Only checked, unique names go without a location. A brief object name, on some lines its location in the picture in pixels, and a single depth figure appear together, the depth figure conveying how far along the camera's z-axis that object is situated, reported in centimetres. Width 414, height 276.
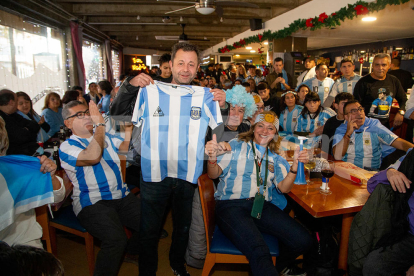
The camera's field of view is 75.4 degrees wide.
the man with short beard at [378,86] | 372
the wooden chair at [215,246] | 187
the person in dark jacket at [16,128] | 282
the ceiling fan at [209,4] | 535
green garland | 413
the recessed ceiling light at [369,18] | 611
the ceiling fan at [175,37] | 1061
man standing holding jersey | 178
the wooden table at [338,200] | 175
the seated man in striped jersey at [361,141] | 265
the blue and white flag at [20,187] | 150
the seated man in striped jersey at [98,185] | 193
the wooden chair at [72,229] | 212
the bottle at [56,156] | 252
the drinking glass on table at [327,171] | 190
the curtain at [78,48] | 762
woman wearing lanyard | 183
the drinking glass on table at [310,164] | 214
